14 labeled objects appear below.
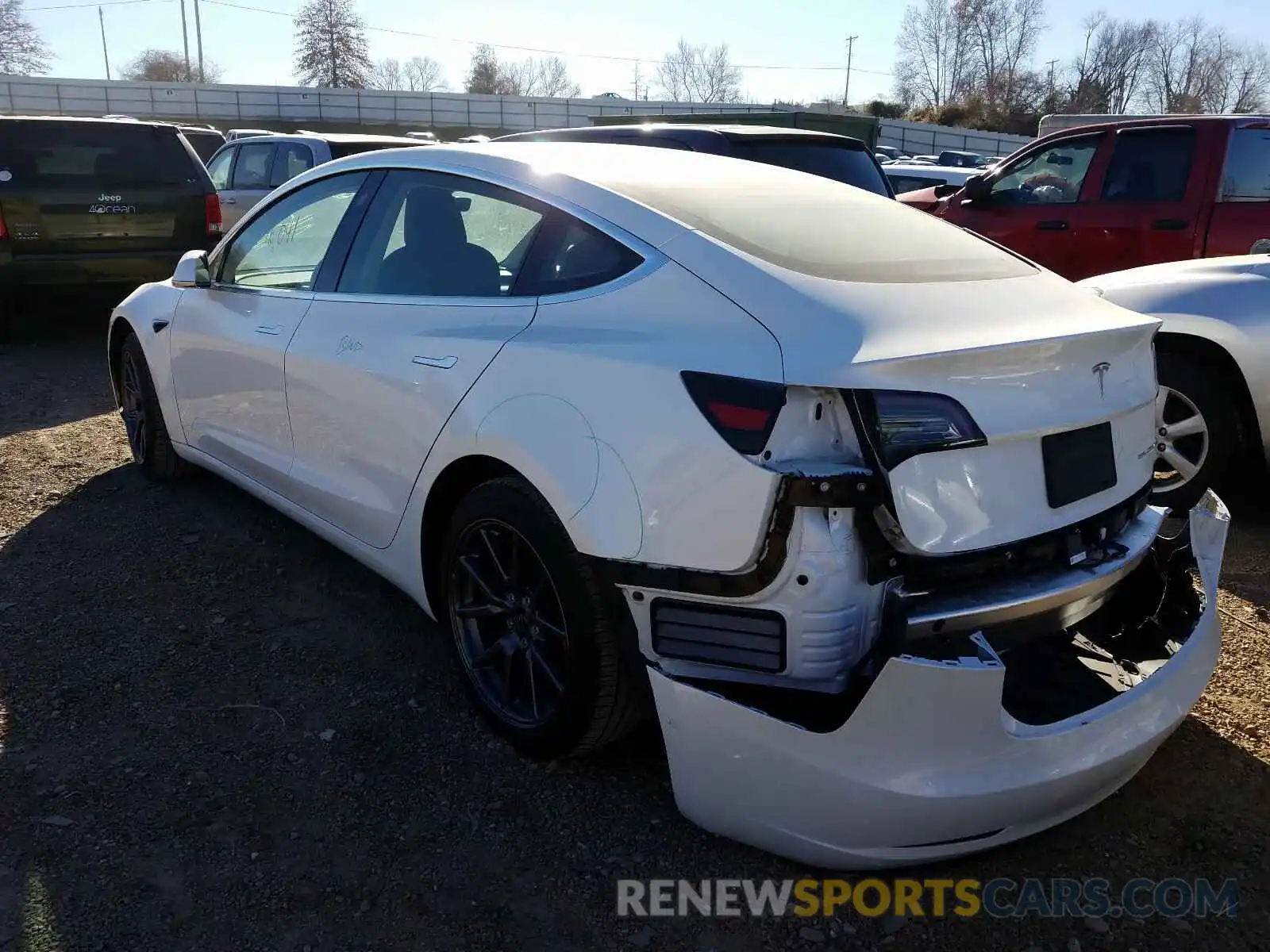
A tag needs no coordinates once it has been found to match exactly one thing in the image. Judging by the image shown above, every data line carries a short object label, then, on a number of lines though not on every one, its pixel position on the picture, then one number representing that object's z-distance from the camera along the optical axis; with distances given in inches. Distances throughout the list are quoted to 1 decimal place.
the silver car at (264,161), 391.5
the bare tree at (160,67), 3078.2
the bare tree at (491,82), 3097.9
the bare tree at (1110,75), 2847.0
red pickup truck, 255.4
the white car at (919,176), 465.7
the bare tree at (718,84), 3115.2
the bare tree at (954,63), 3154.5
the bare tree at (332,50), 2741.1
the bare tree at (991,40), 3080.7
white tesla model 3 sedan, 81.9
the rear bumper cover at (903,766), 79.2
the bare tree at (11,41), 2418.8
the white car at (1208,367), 167.0
